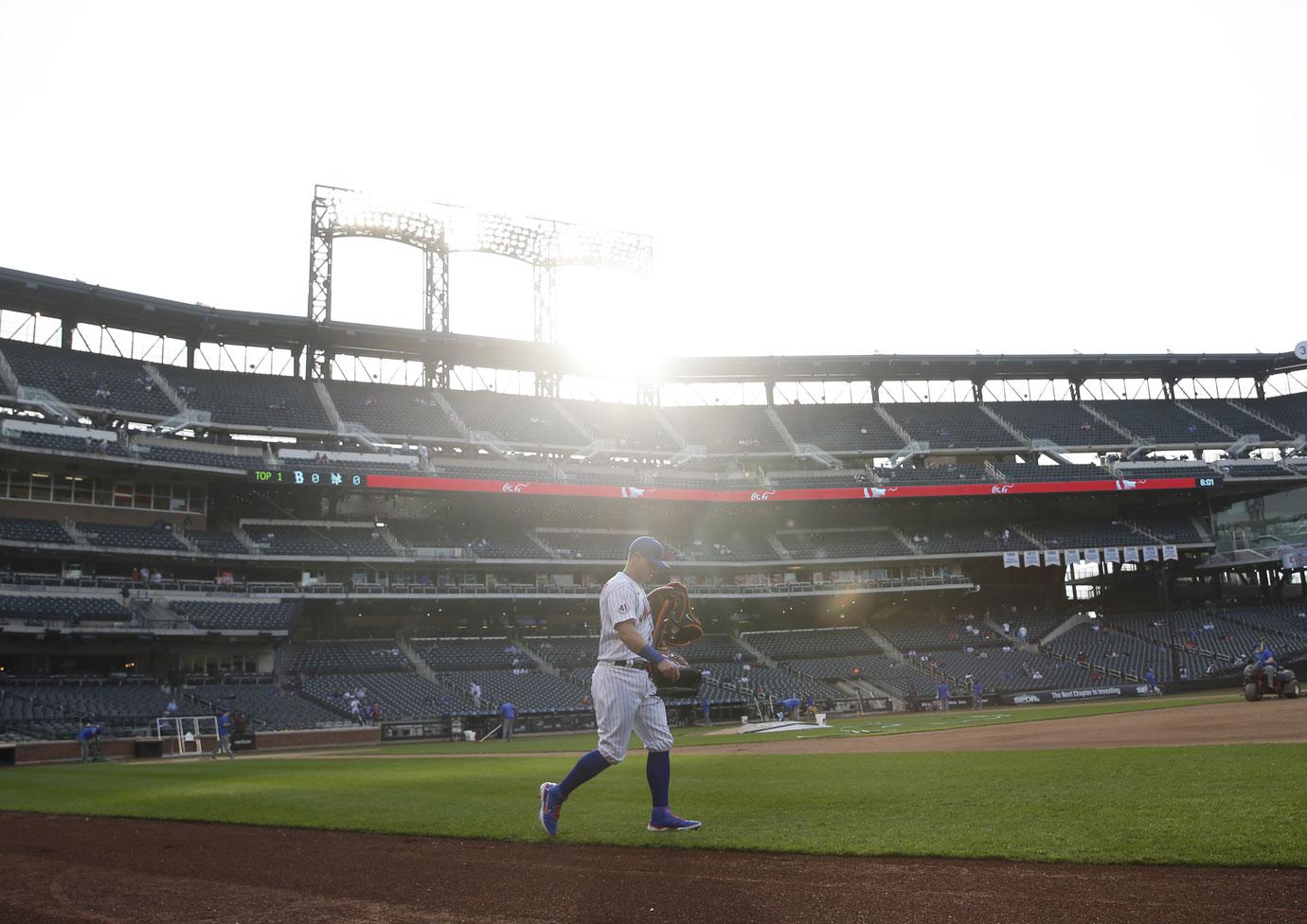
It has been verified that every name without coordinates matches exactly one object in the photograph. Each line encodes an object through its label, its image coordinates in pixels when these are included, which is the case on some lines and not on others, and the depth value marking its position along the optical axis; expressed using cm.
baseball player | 771
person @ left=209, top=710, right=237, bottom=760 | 3036
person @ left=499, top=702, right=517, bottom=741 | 3397
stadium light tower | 5512
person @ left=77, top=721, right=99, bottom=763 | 2877
